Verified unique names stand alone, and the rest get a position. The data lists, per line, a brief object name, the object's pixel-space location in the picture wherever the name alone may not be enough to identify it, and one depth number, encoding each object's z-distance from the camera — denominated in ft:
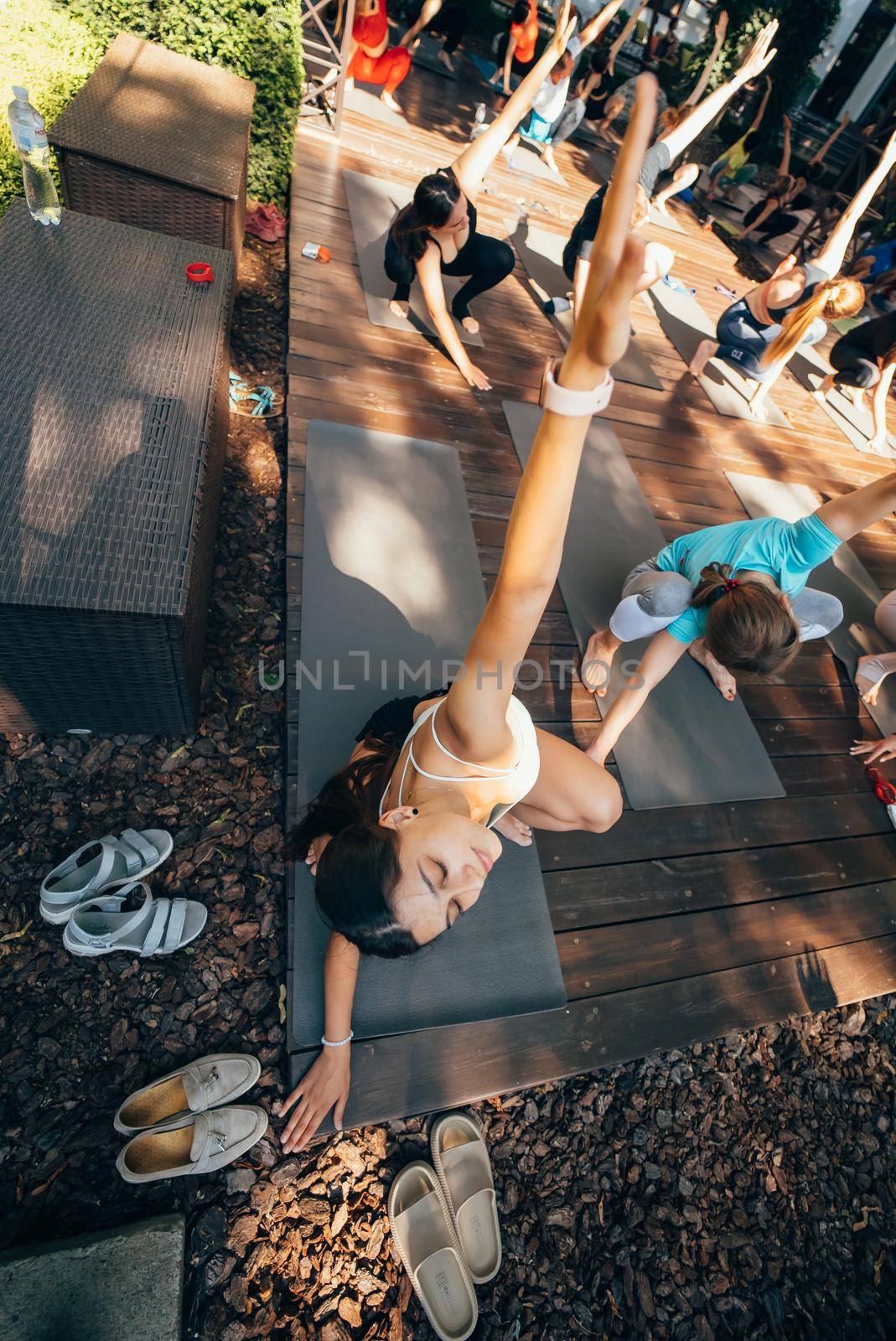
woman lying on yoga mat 2.60
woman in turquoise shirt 7.10
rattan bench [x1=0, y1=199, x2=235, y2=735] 5.74
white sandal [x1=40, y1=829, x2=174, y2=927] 5.97
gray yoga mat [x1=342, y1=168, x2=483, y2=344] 12.94
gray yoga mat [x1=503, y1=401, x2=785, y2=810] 9.04
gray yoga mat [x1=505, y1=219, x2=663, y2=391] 15.02
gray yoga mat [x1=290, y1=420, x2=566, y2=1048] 6.57
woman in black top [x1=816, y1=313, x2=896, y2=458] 15.88
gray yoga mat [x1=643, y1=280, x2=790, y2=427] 15.78
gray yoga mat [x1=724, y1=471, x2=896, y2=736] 11.75
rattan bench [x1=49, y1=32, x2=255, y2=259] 9.49
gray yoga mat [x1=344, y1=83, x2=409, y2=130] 18.26
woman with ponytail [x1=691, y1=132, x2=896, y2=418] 12.80
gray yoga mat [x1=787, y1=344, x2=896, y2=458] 17.11
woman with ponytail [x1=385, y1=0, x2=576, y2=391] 10.72
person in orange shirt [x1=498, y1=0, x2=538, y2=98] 19.33
